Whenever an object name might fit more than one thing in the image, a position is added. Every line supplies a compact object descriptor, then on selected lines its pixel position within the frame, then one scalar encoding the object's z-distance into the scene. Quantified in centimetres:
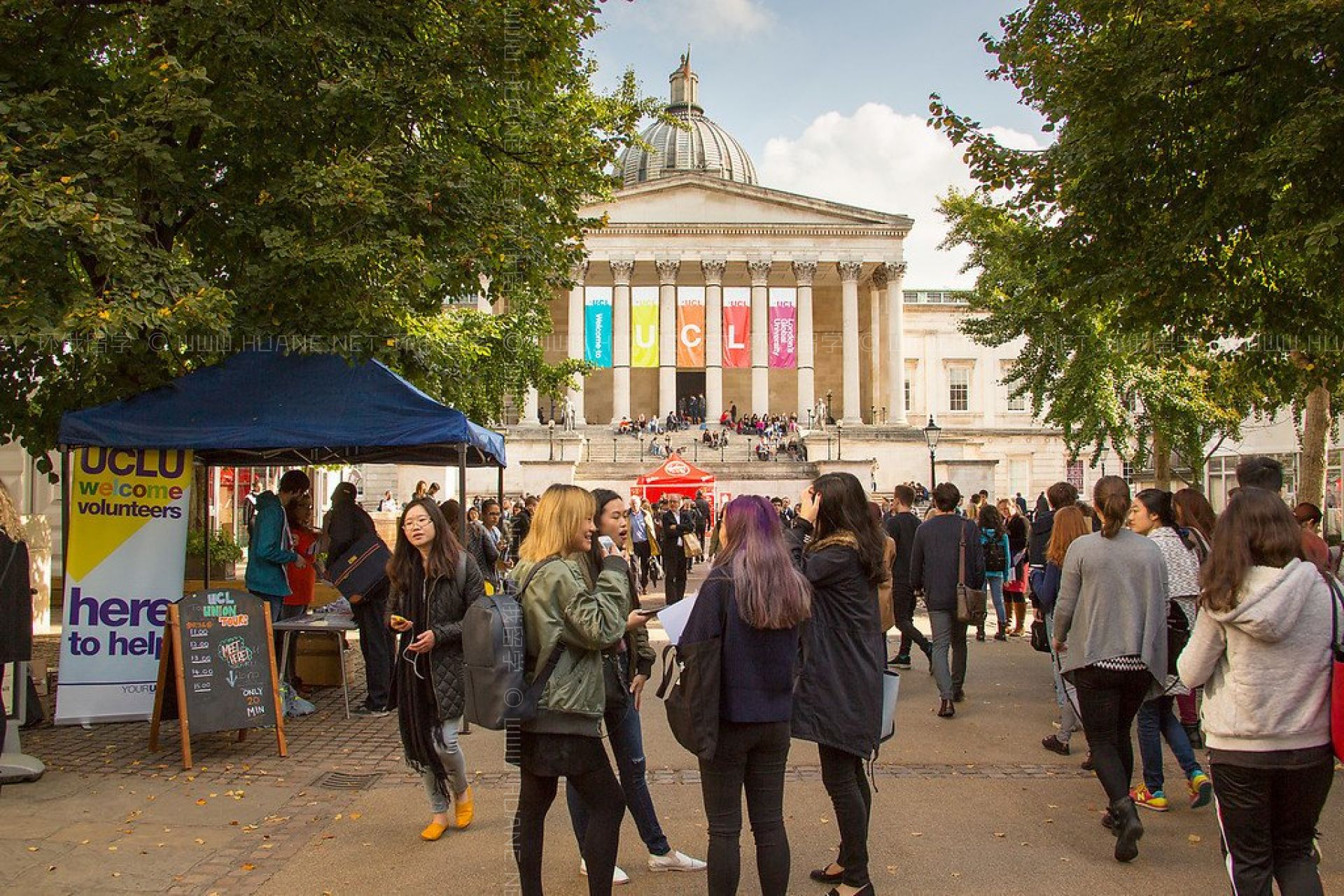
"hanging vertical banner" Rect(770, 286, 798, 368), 5012
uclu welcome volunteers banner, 861
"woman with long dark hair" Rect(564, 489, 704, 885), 474
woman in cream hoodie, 385
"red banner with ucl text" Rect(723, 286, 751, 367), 4922
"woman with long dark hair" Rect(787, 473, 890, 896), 475
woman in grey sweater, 557
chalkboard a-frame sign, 743
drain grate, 699
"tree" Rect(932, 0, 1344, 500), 873
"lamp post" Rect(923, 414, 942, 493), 3056
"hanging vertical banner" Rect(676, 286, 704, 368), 5109
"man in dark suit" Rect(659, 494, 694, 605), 1614
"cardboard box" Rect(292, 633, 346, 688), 1056
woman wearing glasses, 573
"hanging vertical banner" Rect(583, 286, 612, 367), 5059
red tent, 2383
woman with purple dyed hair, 426
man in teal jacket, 905
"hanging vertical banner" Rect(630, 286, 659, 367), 5003
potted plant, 1361
